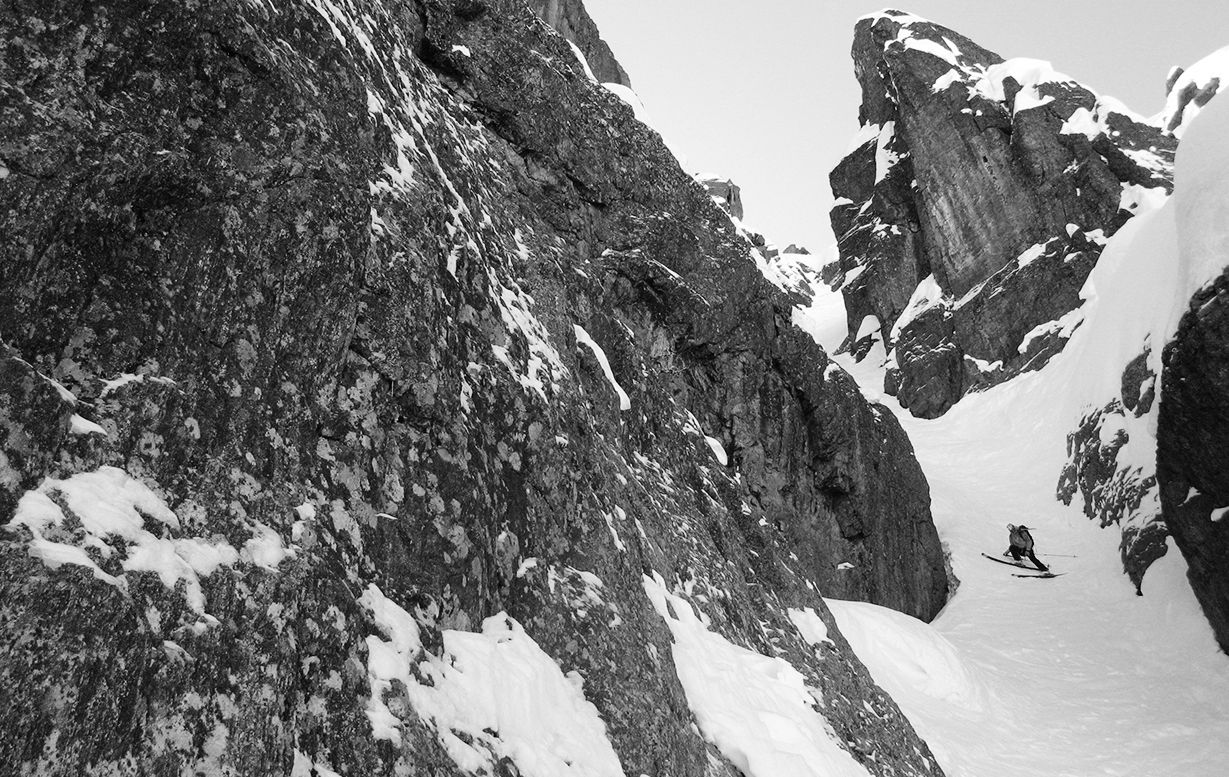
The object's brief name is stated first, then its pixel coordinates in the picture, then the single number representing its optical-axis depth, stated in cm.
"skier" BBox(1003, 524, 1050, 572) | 2802
